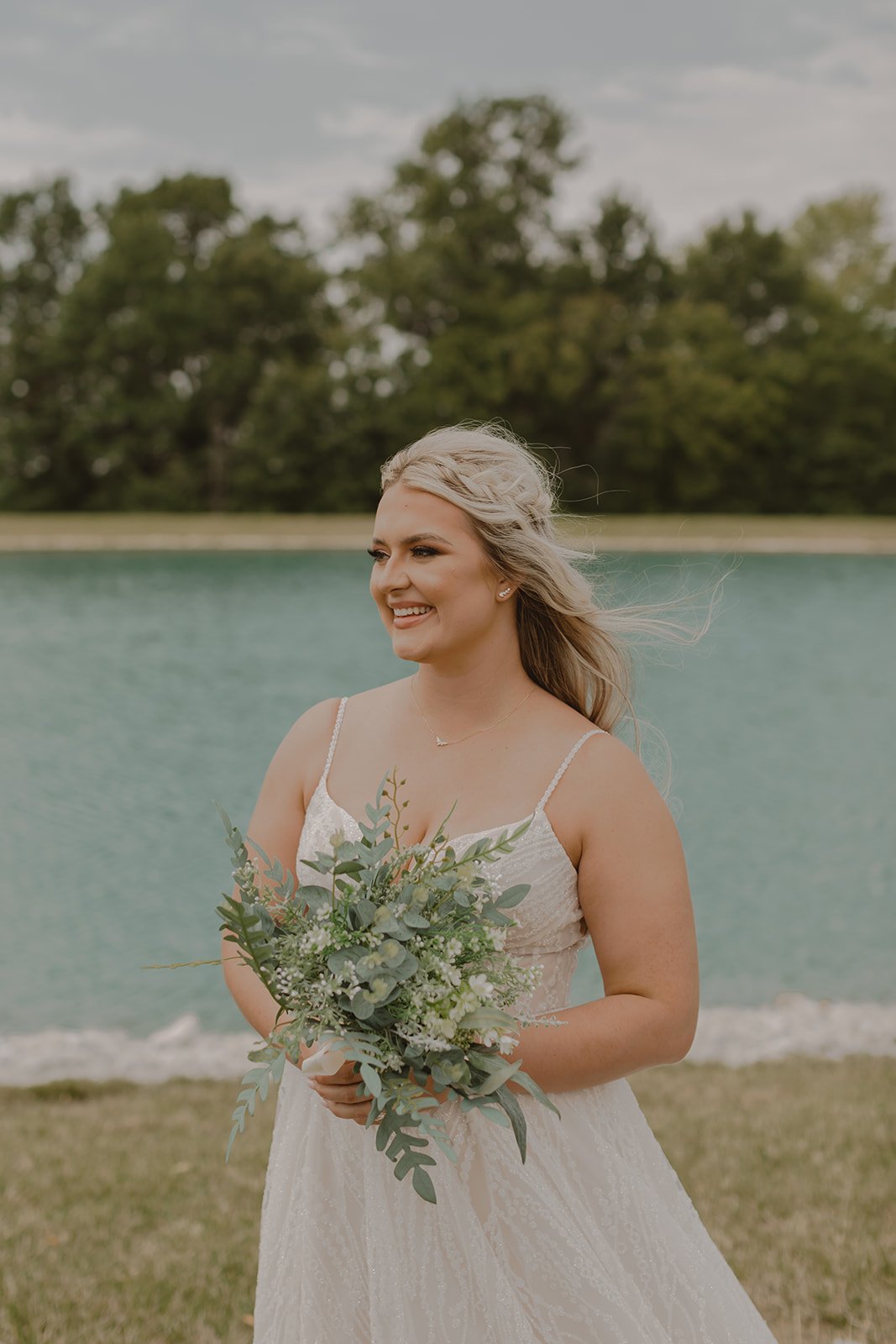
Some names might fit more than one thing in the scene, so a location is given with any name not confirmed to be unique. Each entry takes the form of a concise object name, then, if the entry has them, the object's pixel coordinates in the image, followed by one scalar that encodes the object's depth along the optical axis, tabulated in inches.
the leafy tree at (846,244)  2501.2
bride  87.7
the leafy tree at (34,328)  2055.9
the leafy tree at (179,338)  2030.0
